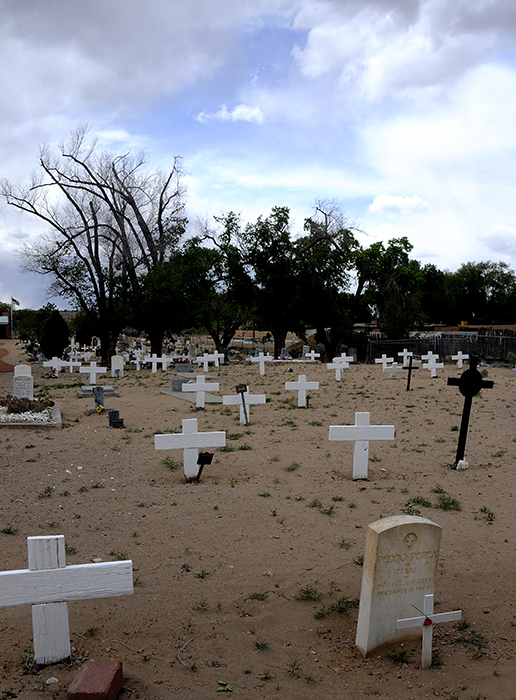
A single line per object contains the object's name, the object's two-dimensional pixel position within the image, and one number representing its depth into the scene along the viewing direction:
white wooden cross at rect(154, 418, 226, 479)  7.59
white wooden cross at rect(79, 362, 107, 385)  19.72
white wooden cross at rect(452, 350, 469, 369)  21.67
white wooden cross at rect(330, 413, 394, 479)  7.76
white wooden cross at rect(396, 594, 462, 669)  3.53
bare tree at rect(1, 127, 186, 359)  30.73
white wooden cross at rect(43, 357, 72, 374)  22.78
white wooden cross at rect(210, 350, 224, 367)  24.62
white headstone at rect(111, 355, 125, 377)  22.78
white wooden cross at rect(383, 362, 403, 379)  18.92
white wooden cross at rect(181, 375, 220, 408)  13.39
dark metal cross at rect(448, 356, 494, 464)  8.32
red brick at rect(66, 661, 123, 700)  2.94
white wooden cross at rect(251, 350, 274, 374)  21.75
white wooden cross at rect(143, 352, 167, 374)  24.89
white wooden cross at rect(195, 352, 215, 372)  23.44
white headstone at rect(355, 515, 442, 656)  3.70
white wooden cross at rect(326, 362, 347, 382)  19.04
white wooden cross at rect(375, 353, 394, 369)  21.00
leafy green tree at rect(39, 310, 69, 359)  28.89
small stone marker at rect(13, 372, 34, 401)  14.14
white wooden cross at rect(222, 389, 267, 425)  11.69
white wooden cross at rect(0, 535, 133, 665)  3.21
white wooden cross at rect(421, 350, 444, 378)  18.50
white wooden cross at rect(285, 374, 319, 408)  13.37
